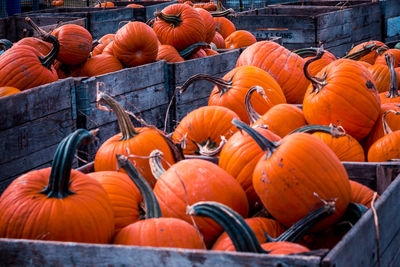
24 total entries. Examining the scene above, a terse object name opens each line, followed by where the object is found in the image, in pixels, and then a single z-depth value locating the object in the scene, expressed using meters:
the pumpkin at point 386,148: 4.93
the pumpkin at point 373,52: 7.77
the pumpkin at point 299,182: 3.44
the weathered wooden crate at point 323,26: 12.89
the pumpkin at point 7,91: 6.38
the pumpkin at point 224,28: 12.31
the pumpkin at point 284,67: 7.14
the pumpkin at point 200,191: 3.64
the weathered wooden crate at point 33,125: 5.93
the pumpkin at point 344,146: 4.93
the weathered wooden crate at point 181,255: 2.63
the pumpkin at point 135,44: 8.33
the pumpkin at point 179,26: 9.31
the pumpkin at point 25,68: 6.73
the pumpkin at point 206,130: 5.15
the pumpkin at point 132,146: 4.50
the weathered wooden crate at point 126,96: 7.26
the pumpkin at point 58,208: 3.15
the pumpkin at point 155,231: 3.13
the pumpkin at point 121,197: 3.67
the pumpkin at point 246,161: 4.13
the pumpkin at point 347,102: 5.17
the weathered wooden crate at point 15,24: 12.24
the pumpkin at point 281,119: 5.03
